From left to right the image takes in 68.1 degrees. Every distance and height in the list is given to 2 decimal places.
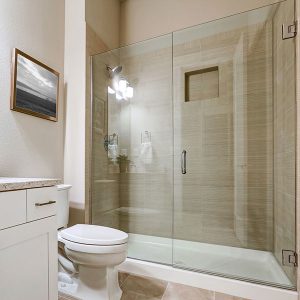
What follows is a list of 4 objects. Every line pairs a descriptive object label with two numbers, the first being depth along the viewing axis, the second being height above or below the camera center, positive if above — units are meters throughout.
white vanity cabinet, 0.86 -0.41
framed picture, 1.51 +0.47
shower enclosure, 1.90 +0.08
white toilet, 1.34 -0.66
